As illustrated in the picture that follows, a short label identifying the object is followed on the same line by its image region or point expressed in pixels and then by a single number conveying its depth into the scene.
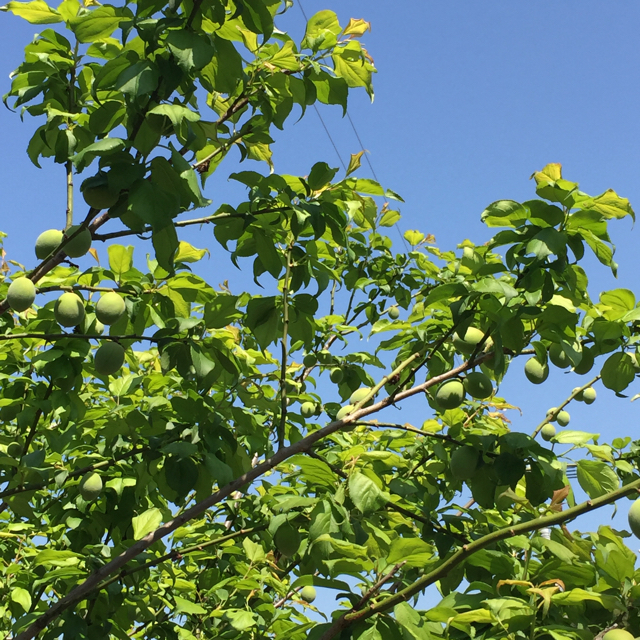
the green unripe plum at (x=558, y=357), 2.35
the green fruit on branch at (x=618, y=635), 1.59
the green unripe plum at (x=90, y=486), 2.65
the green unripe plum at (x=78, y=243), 2.15
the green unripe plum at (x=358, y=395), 3.51
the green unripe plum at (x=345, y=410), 3.01
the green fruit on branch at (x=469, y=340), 2.43
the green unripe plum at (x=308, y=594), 4.59
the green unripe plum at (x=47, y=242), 2.34
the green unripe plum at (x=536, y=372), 2.65
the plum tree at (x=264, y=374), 1.83
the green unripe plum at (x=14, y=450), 3.18
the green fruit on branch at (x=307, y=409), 4.17
